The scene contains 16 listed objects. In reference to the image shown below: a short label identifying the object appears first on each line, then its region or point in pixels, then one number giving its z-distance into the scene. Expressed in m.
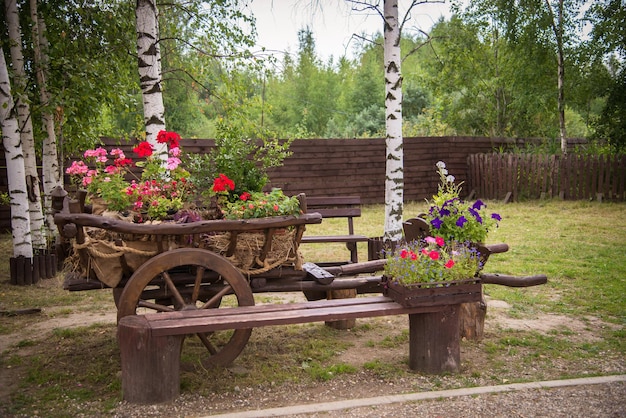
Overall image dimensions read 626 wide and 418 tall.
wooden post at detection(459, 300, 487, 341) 5.03
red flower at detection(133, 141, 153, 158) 4.44
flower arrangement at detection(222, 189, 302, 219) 4.14
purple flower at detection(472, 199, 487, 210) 4.72
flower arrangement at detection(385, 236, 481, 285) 4.07
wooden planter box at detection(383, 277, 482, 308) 4.01
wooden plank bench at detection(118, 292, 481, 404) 3.68
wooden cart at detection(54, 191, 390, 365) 3.89
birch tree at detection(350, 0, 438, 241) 7.93
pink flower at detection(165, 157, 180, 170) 4.50
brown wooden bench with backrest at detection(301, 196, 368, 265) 7.05
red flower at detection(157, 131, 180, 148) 4.60
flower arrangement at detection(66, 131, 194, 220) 4.23
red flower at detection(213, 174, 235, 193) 4.18
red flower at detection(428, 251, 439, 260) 4.09
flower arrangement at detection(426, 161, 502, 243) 4.69
